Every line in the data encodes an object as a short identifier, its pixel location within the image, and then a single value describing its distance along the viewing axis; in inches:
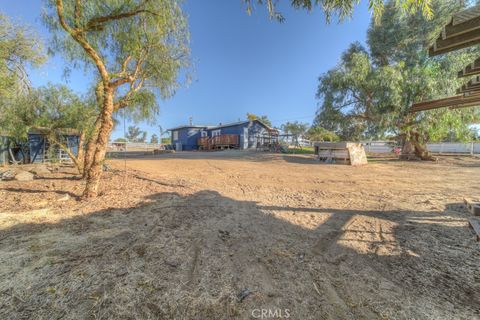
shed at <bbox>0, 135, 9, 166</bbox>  426.4
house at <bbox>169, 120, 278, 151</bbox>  960.9
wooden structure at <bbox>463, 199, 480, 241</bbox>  96.1
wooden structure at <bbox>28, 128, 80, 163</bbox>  465.4
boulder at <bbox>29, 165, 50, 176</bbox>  299.7
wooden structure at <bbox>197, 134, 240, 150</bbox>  961.5
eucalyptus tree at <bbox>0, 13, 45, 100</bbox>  221.3
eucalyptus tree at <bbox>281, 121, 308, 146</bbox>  1481.3
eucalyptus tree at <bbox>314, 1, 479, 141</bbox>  430.0
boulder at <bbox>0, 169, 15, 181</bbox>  259.1
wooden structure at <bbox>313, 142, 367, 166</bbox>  452.9
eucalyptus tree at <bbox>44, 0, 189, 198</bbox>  172.9
